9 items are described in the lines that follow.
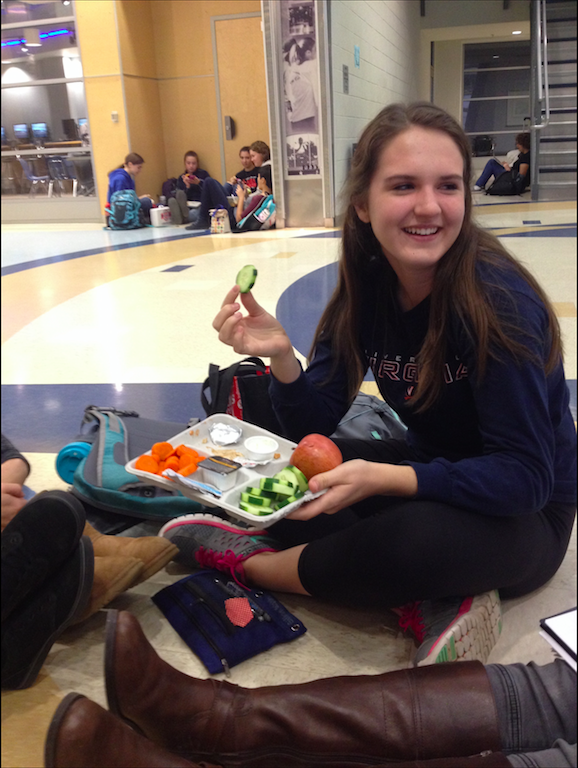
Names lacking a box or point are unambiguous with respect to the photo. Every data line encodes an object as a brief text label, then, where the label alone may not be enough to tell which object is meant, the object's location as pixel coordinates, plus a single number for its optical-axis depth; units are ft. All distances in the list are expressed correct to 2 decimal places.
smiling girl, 2.99
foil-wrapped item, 3.90
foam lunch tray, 3.23
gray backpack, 5.01
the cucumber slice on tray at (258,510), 3.24
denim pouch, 3.35
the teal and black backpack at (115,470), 4.47
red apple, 3.26
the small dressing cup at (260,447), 3.69
